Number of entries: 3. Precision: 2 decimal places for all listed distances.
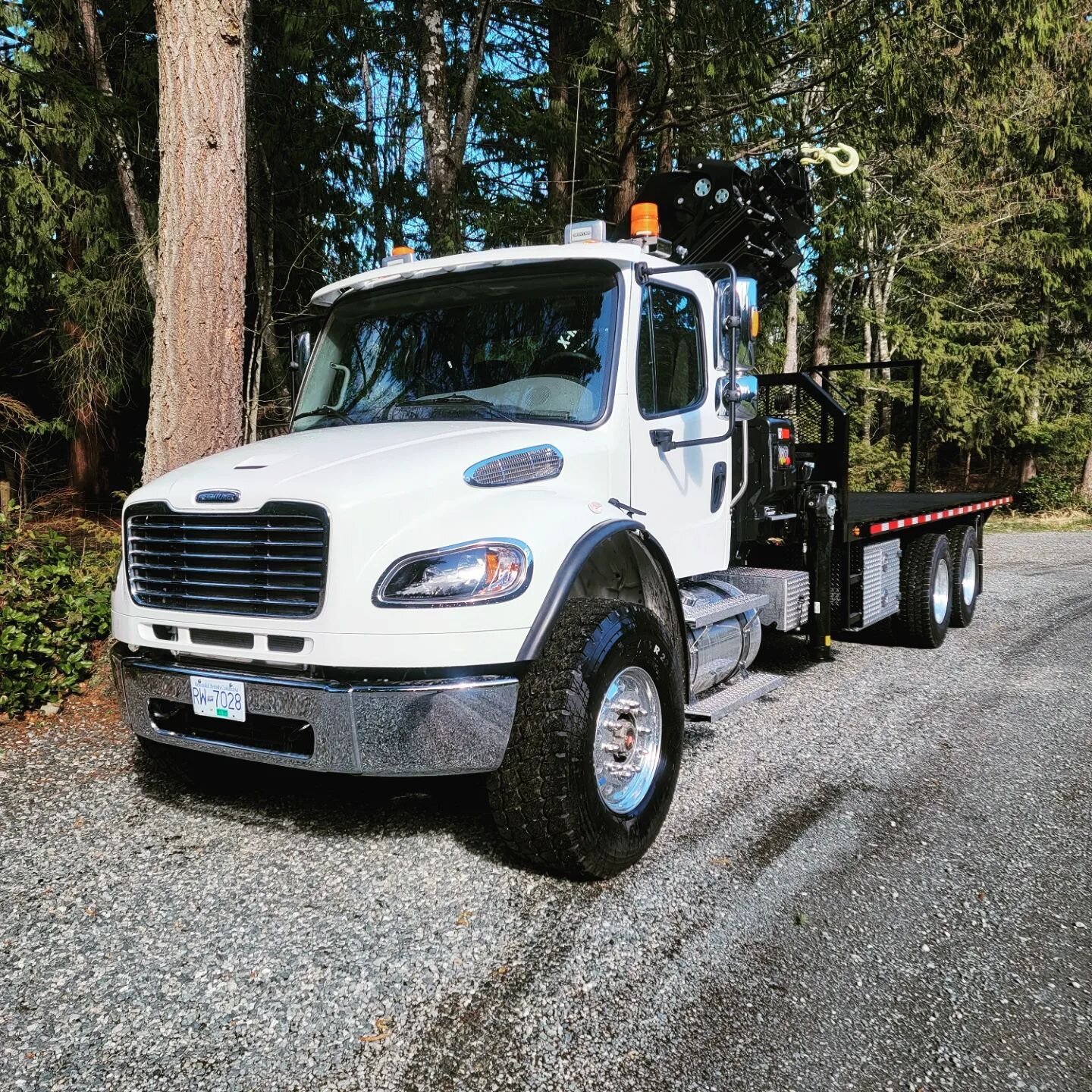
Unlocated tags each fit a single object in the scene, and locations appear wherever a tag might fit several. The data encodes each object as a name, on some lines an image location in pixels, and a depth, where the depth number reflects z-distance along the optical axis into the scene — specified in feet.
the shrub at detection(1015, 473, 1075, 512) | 73.05
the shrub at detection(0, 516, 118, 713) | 18.04
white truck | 10.72
